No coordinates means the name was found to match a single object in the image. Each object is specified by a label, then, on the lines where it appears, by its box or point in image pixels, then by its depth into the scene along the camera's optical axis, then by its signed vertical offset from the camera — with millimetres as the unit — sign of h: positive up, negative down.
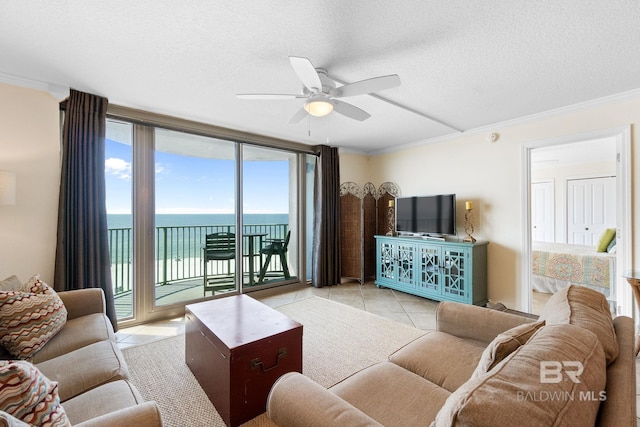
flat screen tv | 3756 -18
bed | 3420 -736
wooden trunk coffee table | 1562 -877
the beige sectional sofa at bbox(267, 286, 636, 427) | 605 -486
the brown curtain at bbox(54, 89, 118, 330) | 2469 +107
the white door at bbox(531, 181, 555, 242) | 6285 +59
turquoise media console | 3402 -751
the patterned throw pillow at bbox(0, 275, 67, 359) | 1497 -613
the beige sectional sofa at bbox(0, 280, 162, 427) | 927 -775
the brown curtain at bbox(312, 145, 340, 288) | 4457 -114
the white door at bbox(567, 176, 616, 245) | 5496 +109
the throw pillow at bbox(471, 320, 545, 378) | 965 -478
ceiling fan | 1764 +895
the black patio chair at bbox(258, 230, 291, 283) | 4348 -615
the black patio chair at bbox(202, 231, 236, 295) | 3818 -473
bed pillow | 4023 -395
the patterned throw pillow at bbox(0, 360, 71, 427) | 729 -513
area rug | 1716 -1209
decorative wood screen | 4668 -162
